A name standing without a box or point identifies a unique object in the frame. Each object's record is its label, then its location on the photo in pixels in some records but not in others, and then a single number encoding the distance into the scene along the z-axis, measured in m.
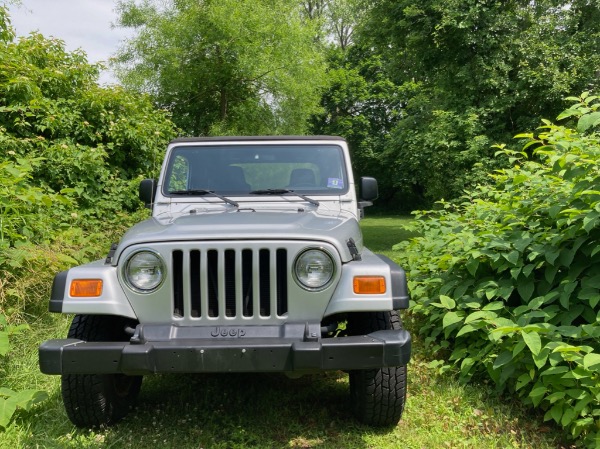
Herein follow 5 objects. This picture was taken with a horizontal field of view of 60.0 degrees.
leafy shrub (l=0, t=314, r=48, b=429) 3.04
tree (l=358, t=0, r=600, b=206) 9.67
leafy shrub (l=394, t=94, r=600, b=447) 2.91
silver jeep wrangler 2.46
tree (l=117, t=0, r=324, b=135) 14.02
